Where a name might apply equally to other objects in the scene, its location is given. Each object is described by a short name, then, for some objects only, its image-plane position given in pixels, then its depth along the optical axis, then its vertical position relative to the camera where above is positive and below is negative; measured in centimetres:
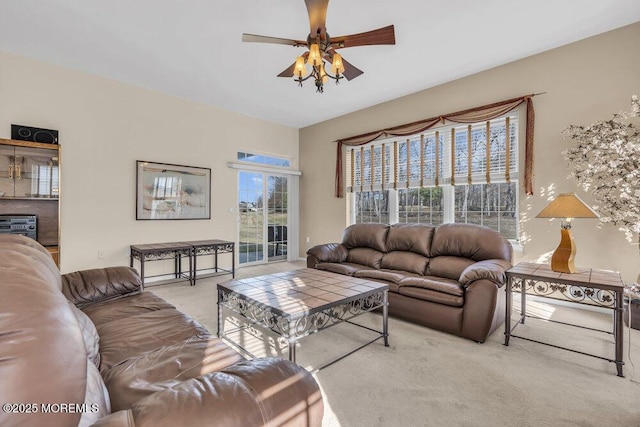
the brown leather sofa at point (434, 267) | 263 -65
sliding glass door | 604 -13
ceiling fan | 235 +142
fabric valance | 374 +135
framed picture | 469 +31
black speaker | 365 +94
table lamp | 242 -3
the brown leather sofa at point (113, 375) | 60 -52
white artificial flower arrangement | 278 +48
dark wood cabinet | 353 +30
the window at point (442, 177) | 406 +55
